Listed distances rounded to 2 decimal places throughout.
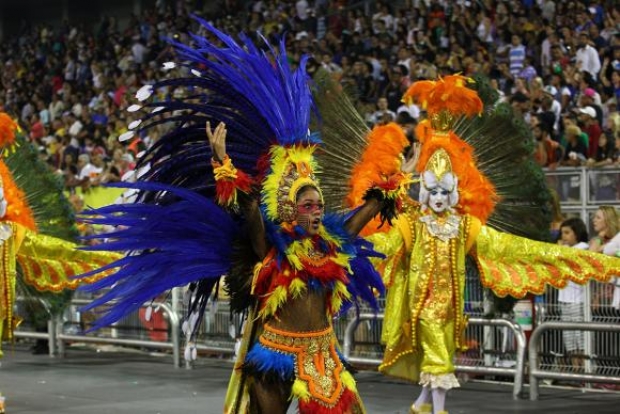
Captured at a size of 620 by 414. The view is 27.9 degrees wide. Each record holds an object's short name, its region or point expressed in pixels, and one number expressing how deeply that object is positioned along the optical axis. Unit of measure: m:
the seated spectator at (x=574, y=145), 13.10
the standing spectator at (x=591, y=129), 13.12
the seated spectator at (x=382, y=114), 14.07
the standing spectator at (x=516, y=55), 16.12
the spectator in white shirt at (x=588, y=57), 15.21
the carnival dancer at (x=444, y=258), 8.97
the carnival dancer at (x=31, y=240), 9.75
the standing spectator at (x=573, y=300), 10.88
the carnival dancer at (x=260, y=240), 6.31
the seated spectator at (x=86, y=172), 16.59
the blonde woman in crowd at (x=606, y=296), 10.63
